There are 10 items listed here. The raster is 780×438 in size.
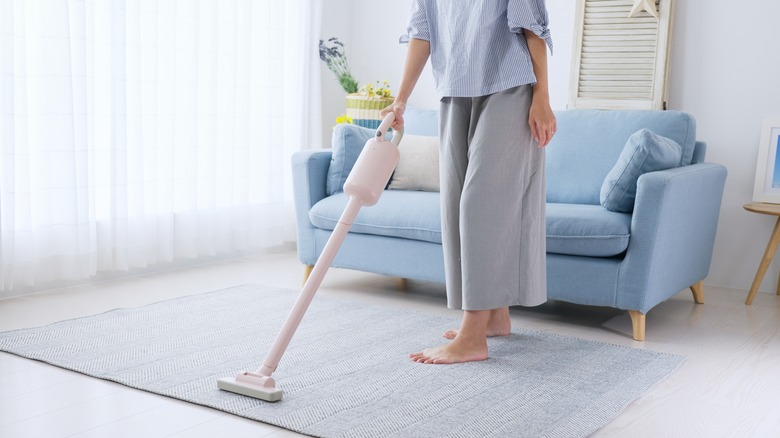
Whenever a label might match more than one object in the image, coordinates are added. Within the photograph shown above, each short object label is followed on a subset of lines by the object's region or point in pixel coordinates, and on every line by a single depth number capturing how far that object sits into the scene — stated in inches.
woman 94.0
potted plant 174.7
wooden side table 141.9
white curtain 126.3
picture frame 149.4
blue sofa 113.5
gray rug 78.6
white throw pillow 143.2
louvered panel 156.0
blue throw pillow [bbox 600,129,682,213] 116.0
